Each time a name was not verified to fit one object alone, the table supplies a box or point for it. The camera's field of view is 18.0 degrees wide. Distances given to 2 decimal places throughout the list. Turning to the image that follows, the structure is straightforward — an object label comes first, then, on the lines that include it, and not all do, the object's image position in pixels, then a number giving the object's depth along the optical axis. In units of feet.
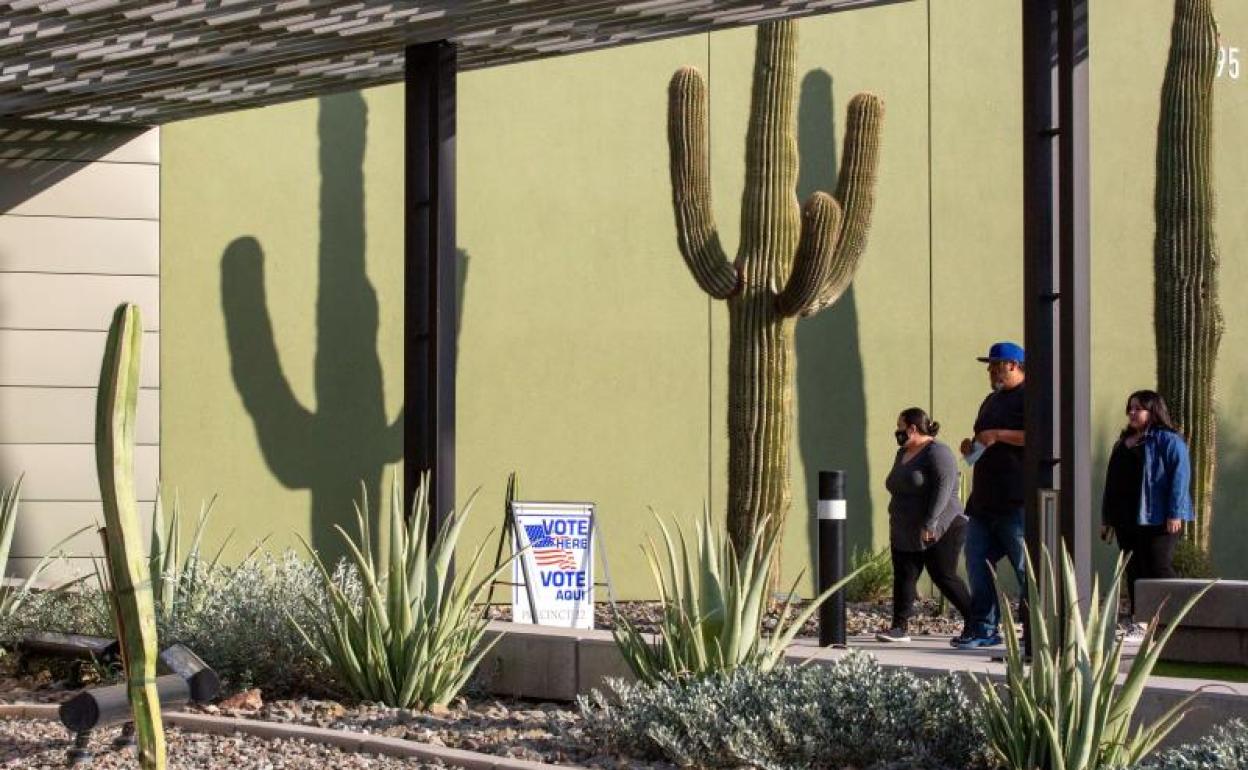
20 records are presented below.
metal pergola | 52.19
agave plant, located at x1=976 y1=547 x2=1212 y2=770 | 40.31
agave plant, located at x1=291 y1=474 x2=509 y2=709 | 52.62
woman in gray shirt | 70.97
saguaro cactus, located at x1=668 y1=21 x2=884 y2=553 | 84.92
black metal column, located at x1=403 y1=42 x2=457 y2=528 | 65.19
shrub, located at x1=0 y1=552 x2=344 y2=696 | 55.48
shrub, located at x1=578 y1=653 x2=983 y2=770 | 43.39
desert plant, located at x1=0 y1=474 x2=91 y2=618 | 61.12
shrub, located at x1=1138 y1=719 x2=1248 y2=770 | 37.06
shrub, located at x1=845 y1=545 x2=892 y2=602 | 91.76
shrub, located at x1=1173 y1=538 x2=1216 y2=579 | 93.62
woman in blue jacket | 72.50
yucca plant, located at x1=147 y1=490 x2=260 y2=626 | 60.03
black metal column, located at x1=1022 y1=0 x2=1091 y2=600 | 51.52
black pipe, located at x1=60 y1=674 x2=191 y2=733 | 41.43
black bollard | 62.94
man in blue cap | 66.52
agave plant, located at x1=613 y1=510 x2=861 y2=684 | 48.82
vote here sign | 73.79
